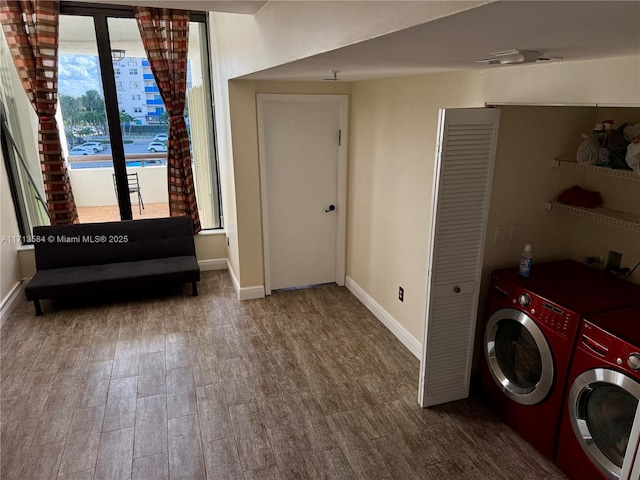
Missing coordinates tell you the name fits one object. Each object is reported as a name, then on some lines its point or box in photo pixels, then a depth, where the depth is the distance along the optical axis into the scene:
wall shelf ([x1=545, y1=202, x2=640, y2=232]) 2.27
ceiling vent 1.40
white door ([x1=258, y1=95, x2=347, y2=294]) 4.16
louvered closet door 2.38
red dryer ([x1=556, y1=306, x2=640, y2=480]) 1.93
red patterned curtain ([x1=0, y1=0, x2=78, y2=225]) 4.00
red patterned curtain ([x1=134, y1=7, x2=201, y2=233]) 4.35
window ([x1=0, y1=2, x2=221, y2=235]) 4.36
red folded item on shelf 2.59
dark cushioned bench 4.08
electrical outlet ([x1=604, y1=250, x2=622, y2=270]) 2.60
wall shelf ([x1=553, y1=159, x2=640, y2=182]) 2.21
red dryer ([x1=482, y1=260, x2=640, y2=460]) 2.26
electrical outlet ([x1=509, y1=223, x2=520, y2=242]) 2.72
